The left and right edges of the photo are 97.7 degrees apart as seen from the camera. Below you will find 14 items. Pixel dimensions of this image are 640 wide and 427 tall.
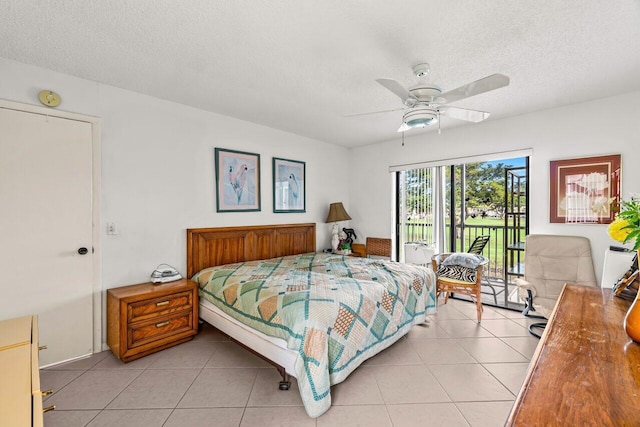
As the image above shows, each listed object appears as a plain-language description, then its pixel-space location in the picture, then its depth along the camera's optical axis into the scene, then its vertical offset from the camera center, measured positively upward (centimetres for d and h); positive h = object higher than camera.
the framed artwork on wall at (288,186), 414 +40
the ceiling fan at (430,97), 182 +83
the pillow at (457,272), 338 -76
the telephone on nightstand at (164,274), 285 -64
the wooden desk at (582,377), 67 -49
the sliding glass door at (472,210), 379 +2
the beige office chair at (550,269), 302 -64
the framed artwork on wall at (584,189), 294 +25
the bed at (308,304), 189 -75
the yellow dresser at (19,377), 88 -60
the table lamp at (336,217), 466 -8
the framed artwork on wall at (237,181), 350 +41
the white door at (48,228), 222 -13
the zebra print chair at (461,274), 333 -78
